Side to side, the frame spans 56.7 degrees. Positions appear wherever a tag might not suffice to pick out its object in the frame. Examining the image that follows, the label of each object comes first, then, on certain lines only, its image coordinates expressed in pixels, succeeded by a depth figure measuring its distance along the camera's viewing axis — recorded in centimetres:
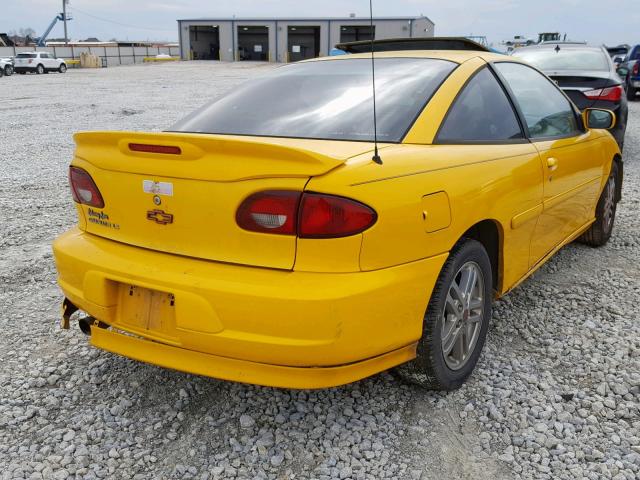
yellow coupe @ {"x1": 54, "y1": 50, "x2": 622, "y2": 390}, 201
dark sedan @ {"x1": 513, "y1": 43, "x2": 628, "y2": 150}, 739
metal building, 5703
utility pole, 6291
